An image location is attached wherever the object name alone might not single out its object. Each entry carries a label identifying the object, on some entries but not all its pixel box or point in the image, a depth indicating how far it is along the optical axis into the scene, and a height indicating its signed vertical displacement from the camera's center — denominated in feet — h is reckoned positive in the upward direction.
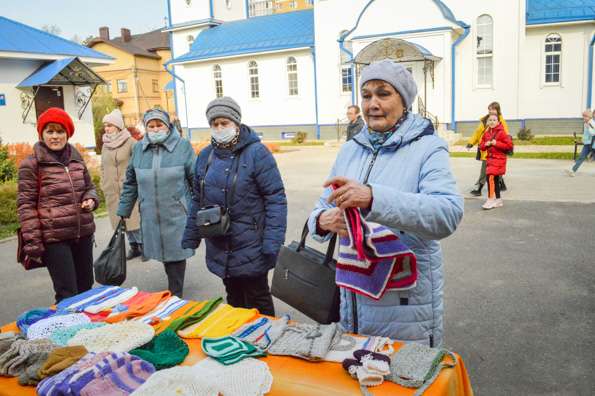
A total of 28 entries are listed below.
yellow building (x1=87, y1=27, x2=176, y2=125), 185.26 +18.41
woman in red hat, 14.64 -2.01
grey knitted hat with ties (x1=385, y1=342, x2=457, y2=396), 6.89 -3.29
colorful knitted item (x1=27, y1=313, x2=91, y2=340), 9.19 -3.33
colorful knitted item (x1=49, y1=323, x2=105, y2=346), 8.80 -3.33
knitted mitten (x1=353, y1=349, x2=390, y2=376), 7.03 -3.22
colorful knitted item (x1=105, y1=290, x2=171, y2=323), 9.76 -3.30
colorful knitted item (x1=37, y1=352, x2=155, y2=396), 7.09 -3.25
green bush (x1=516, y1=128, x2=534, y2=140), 76.84 -3.33
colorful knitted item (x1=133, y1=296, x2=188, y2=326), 9.50 -3.33
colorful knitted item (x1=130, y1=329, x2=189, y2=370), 7.87 -3.35
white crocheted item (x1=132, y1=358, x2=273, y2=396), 6.88 -3.37
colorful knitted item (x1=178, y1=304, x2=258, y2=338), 8.86 -3.34
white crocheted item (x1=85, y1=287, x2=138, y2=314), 10.15 -3.29
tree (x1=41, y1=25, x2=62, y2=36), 235.05 +44.24
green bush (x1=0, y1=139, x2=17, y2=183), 39.42 -2.46
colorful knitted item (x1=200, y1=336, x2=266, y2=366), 7.84 -3.31
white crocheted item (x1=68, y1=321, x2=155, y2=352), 8.26 -3.26
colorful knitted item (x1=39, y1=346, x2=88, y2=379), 7.59 -3.24
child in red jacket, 32.19 -2.60
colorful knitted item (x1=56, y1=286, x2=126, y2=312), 10.34 -3.29
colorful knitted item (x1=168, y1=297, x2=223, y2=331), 9.11 -3.28
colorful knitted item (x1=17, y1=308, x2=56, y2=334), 9.67 -3.36
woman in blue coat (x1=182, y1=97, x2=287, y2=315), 13.33 -1.78
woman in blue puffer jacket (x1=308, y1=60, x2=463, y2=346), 8.04 -0.98
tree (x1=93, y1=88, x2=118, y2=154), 72.71 +3.50
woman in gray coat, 16.72 -1.96
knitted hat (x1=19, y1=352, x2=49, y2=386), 7.71 -3.39
